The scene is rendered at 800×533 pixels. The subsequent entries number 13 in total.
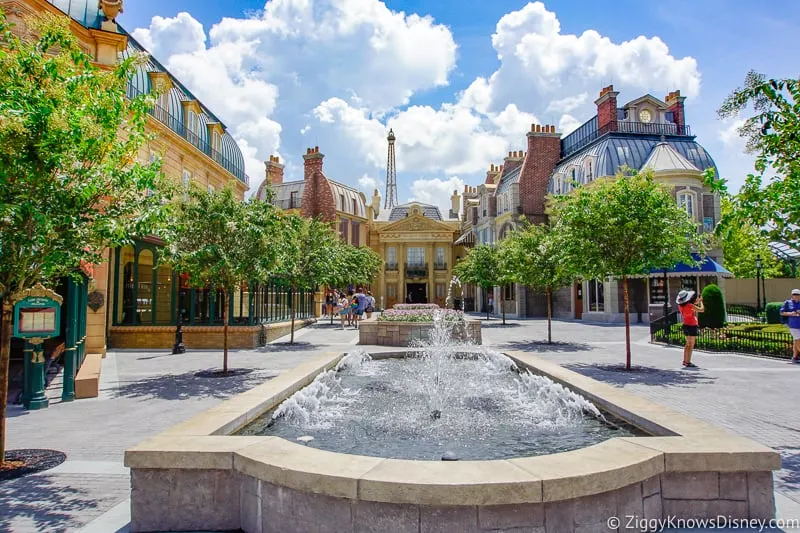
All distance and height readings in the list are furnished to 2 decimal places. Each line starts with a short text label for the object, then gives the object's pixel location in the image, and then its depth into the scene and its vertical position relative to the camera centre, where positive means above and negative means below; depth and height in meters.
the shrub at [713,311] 21.66 -0.68
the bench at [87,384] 9.28 -1.59
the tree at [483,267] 31.64 +1.86
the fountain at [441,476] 3.29 -1.39
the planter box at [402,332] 17.06 -1.22
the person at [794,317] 13.48 -0.60
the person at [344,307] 27.41 -0.56
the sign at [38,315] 8.34 -0.28
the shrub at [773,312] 24.27 -0.83
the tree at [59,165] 5.15 +1.47
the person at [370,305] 34.19 -0.56
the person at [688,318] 12.80 -0.58
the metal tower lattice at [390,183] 98.12 +22.41
